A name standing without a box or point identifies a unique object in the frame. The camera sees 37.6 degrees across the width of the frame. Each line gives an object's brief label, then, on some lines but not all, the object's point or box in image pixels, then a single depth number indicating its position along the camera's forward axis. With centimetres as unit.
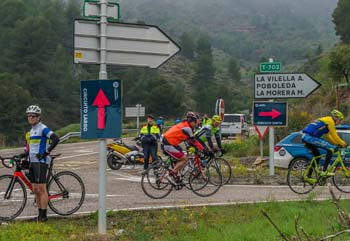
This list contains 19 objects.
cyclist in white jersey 816
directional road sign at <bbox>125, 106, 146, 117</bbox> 3159
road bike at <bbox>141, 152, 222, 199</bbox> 1073
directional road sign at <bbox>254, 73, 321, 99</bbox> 1424
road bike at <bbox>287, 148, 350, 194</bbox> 1084
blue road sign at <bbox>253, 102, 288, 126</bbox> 1453
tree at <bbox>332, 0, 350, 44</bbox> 7425
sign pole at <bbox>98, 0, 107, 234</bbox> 683
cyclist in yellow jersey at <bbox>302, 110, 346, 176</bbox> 1078
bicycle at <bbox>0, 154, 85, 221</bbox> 833
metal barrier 3136
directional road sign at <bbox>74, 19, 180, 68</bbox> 684
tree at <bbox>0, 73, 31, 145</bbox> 6278
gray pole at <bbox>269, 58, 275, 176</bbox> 1442
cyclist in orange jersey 1084
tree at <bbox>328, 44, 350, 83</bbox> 3412
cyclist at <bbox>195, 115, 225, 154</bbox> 1204
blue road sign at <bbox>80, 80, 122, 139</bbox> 678
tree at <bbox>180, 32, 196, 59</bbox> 13225
